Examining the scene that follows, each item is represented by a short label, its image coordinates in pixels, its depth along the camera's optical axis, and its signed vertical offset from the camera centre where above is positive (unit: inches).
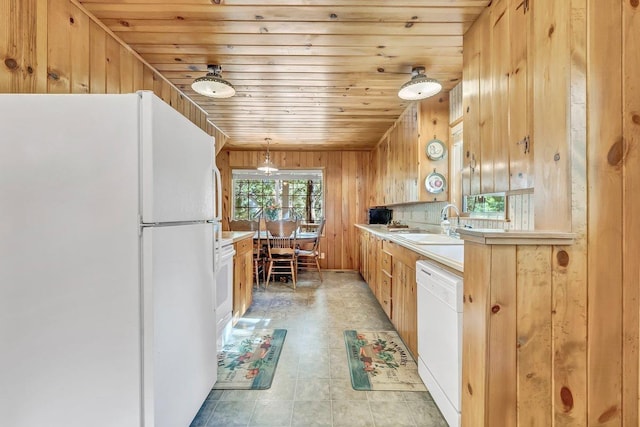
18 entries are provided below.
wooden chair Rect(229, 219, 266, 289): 166.7 -11.3
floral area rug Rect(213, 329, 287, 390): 72.8 -44.7
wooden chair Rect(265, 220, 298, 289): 156.7 -19.1
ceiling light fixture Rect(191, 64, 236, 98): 82.0 +37.9
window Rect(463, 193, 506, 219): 75.0 +1.5
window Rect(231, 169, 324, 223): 219.6 +13.8
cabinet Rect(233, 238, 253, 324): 107.0 -27.5
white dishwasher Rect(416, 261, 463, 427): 52.4 -26.3
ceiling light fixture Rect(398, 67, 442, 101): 80.0 +36.3
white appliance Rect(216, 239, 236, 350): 84.0 -25.8
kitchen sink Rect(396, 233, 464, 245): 80.2 -9.3
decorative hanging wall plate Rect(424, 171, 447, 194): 108.0 +10.6
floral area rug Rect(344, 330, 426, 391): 72.0 -44.6
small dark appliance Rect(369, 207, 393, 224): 191.2 -3.3
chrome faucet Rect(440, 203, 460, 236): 100.2 -4.5
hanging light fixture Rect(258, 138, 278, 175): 180.0 +29.1
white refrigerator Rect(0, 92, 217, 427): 39.7 -6.9
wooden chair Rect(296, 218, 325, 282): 171.6 -27.1
